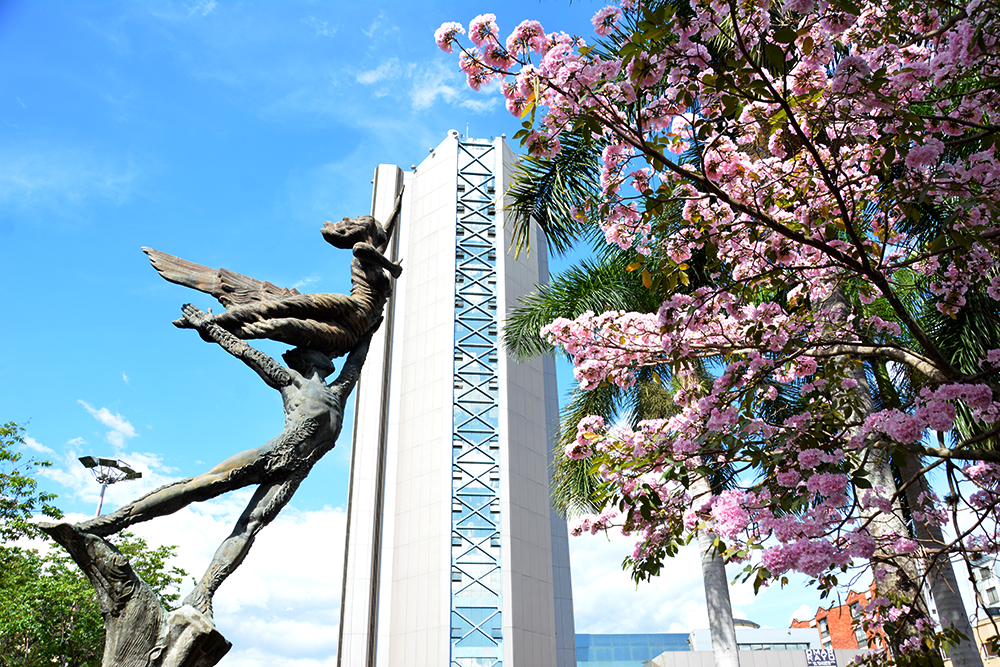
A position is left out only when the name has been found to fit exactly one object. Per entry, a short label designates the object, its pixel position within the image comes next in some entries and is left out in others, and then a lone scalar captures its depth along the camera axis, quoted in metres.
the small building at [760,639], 40.16
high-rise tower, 30.70
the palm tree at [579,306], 8.84
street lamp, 12.62
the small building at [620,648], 57.69
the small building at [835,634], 45.03
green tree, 14.87
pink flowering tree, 3.62
